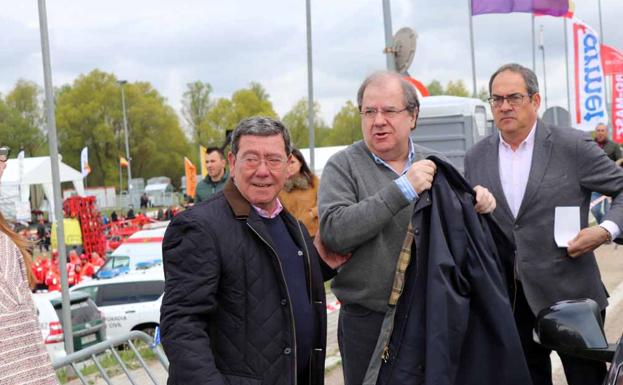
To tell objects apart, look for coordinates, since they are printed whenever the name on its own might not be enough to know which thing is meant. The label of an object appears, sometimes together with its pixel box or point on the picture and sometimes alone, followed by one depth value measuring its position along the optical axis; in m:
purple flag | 10.52
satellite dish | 9.66
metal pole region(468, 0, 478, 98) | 25.16
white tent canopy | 29.34
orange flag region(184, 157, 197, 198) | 24.08
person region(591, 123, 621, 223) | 13.00
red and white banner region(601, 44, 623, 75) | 19.39
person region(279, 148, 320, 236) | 6.16
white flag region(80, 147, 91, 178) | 35.19
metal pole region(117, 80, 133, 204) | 55.24
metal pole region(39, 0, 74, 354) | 7.86
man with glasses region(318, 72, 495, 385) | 3.05
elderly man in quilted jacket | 2.56
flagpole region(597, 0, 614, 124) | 44.84
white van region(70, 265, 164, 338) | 13.73
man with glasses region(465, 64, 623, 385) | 3.57
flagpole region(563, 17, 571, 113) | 15.66
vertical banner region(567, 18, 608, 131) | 15.32
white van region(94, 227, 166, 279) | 17.25
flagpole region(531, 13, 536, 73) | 30.30
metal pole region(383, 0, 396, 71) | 9.83
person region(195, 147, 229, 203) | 8.05
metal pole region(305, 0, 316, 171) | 16.59
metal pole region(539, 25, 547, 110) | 41.36
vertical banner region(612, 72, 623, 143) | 19.55
